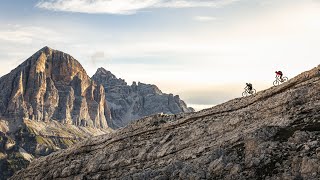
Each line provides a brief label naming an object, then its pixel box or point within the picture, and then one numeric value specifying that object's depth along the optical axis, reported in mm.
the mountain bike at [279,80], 57972
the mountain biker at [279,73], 58750
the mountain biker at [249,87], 58531
